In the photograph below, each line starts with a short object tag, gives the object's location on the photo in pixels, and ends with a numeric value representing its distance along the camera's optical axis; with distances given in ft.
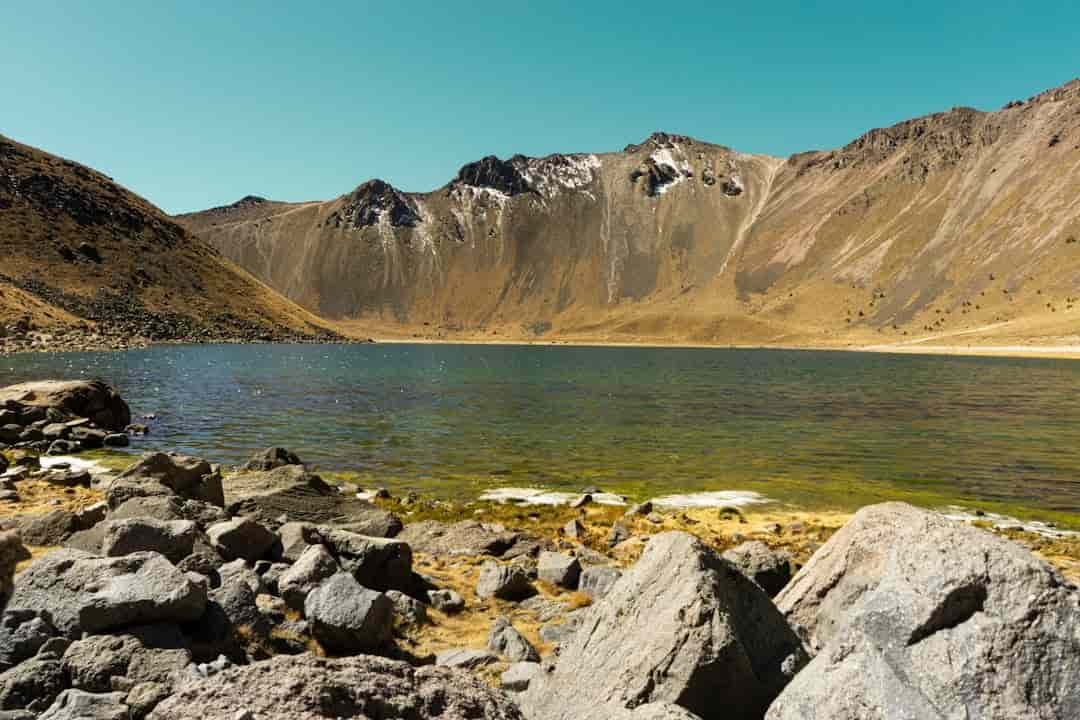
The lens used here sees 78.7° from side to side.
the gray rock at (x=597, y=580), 46.26
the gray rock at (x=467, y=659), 31.68
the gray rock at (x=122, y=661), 22.74
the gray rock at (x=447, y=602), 41.81
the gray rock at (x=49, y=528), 43.01
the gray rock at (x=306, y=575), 33.53
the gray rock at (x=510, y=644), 33.45
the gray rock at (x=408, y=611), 38.01
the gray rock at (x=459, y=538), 58.08
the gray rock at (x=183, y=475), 56.85
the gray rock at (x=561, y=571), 48.14
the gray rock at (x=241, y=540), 39.96
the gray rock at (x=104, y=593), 25.32
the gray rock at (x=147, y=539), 33.32
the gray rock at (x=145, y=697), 20.67
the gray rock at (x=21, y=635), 23.52
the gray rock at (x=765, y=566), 40.45
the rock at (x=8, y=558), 27.63
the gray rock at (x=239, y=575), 33.22
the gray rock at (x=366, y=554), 41.98
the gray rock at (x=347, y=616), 30.94
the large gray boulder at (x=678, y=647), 20.34
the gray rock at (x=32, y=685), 21.26
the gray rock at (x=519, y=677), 27.73
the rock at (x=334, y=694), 15.78
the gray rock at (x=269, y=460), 80.06
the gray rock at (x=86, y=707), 19.47
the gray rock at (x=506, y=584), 45.29
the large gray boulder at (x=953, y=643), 16.14
